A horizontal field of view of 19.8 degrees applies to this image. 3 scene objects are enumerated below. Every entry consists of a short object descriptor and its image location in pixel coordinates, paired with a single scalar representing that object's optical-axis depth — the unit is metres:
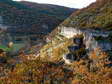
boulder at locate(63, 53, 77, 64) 60.60
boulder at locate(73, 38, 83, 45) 67.00
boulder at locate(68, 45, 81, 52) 64.44
